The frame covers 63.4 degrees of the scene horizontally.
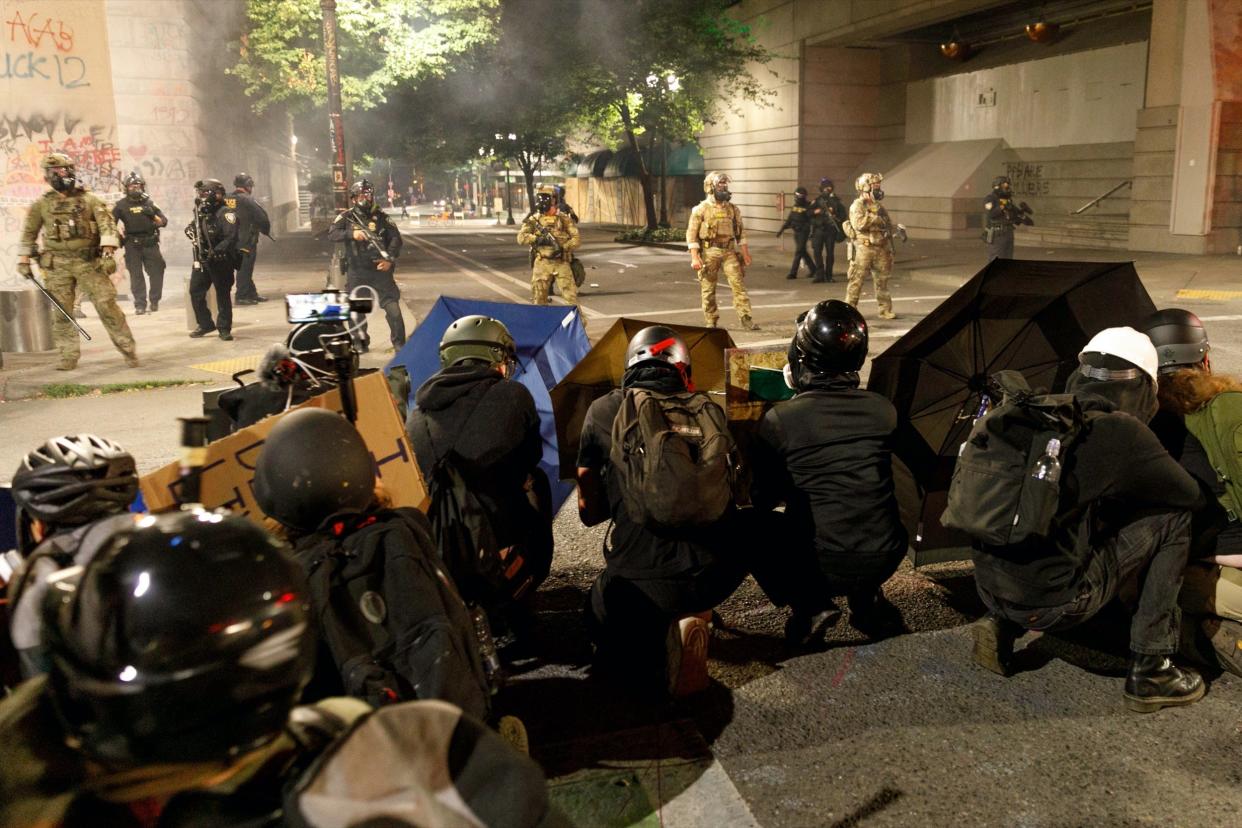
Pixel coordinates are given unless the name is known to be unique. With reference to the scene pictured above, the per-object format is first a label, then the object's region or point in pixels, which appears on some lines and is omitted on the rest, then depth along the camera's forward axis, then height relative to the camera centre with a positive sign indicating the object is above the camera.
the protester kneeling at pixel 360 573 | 2.20 -0.78
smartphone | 4.01 -0.35
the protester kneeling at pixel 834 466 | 3.93 -0.99
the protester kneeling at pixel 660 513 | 3.49 -1.07
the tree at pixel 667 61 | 28.33 +4.31
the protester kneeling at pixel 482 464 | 3.74 -0.92
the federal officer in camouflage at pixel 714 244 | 11.92 -0.39
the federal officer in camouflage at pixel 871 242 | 12.77 -0.41
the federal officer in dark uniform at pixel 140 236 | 14.01 -0.19
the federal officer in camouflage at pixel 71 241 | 9.55 -0.16
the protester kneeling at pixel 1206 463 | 3.63 -0.93
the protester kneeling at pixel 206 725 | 1.12 -0.57
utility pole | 15.90 +1.57
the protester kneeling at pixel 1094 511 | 3.29 -1.02
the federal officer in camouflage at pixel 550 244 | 11.81 -0.34
